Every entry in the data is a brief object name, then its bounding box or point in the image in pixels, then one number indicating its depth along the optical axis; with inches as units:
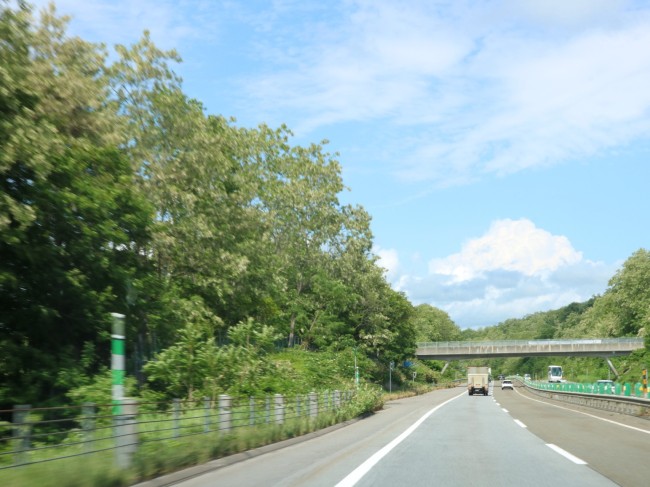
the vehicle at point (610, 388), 1550.9
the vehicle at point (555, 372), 4325.1
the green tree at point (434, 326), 5585.6
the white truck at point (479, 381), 2687.0
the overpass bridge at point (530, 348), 3531.0
